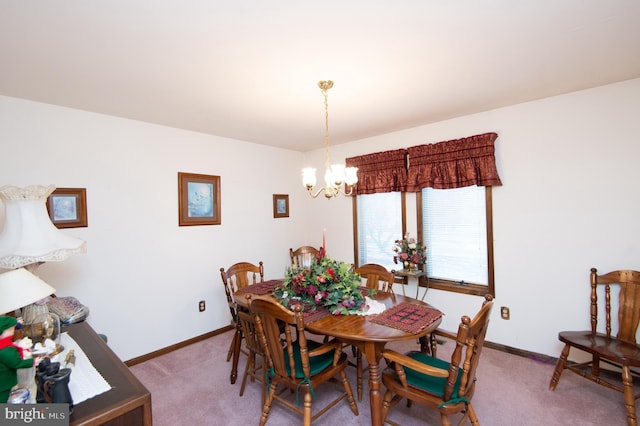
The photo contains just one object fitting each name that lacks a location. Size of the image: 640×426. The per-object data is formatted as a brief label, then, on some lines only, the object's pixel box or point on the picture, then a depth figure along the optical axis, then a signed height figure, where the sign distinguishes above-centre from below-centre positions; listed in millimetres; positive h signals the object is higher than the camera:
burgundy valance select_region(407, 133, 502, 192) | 3055 +483
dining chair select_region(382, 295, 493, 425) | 1515 -985
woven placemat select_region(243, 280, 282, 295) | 2800 -707
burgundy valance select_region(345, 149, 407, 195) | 3695 +501
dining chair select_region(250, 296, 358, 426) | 1795 -978
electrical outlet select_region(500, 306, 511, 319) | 3041 -1056
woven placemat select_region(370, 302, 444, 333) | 1894 -723
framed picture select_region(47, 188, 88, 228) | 2586 +107
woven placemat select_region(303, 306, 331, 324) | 2062 -719
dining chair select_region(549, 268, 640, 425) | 2025 -1005
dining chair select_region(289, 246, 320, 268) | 3928 -521
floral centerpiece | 2205 -561
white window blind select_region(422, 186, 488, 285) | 3230 -274
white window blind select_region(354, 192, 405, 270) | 3855 -191
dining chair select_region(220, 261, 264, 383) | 2662 -714
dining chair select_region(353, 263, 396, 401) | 2807 -622
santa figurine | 881 -423
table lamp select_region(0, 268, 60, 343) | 1129 -273
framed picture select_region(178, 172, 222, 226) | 3408 +191
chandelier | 2312 +276
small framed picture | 4445 +124
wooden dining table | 1781 -734
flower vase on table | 3408 -647
